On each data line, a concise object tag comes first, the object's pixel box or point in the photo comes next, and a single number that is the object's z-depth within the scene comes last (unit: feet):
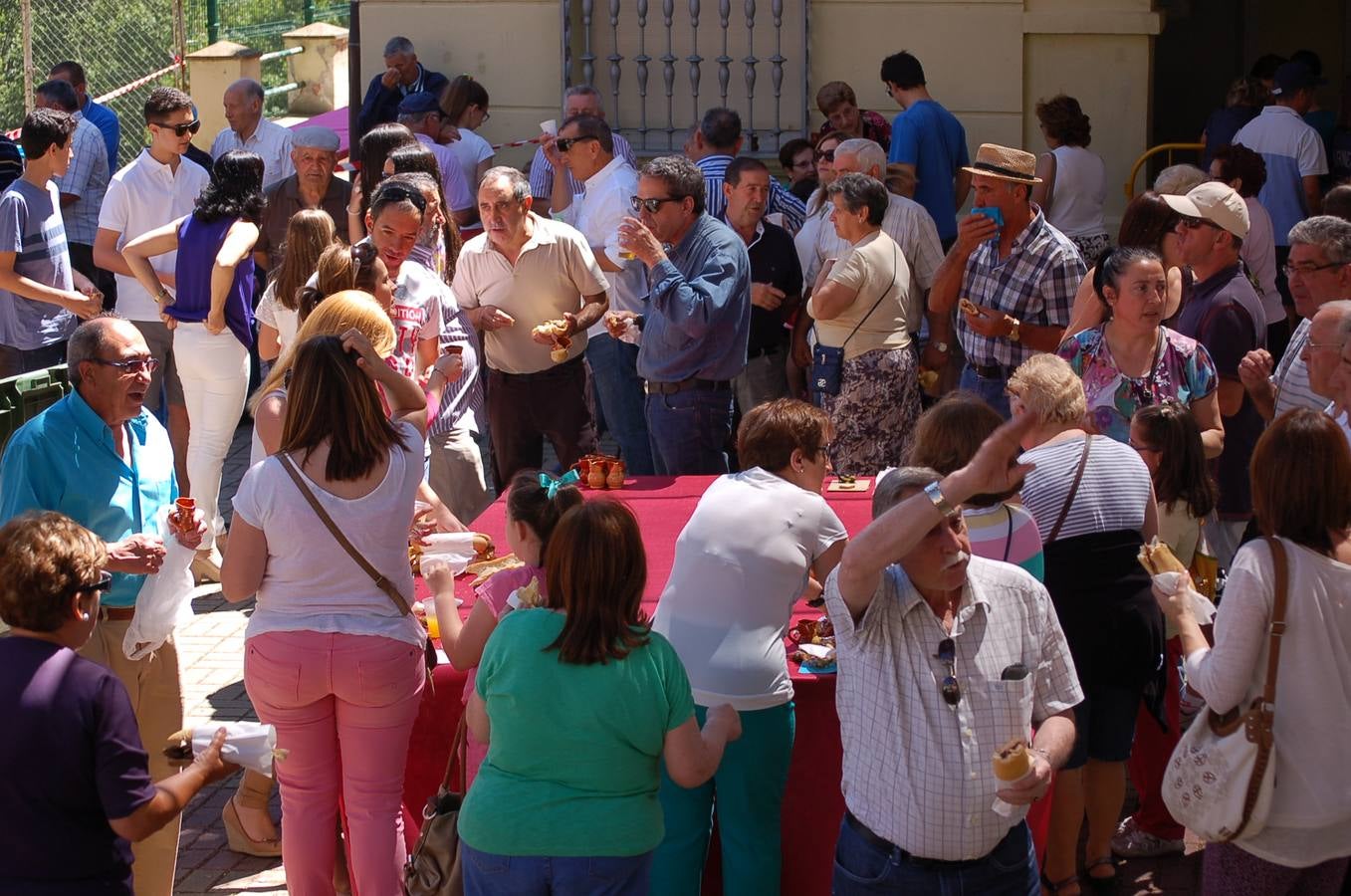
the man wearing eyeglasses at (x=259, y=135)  32.01
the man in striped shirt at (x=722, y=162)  27.22
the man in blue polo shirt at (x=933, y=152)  29.96
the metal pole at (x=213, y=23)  61.36
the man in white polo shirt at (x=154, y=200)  27.25
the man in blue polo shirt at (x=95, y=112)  36.47
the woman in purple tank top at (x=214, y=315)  24.89
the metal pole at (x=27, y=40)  53.36
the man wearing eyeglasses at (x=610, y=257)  24.11
